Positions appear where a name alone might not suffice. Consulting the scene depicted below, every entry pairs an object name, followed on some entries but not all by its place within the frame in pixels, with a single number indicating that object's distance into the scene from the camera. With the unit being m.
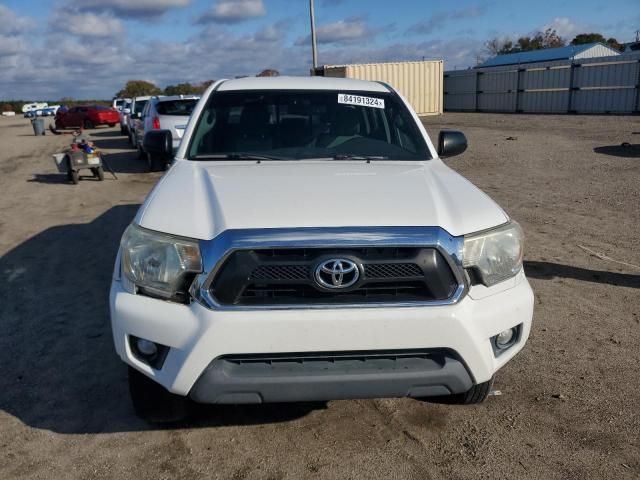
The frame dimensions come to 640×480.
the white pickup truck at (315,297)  2.60
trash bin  32.93
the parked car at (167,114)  12.98
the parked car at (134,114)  18.37
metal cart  12.66
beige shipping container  27.80
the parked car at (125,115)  23.87
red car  35.69
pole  30.03
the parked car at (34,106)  74.31
